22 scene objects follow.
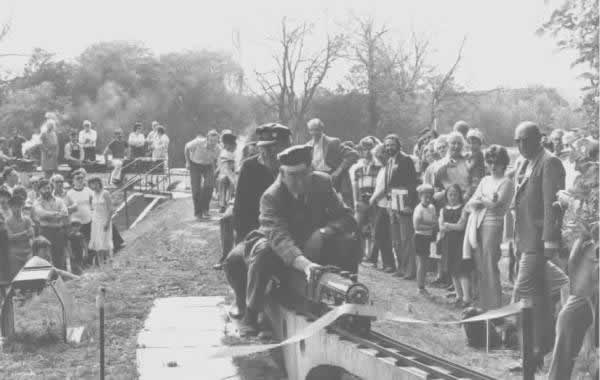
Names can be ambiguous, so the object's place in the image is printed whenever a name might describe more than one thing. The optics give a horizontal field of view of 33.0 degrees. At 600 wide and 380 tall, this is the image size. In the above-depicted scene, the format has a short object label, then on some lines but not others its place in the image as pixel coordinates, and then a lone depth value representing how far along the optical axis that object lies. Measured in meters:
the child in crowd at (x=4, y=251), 13.87
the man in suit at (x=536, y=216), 8.82
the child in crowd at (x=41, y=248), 13.73
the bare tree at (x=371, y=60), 64.12
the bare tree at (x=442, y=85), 63.73
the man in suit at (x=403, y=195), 14.21
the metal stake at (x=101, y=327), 7.23
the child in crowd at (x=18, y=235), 14.08
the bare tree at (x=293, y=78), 67.81
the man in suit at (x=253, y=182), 9.57
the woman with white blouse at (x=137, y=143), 29.78
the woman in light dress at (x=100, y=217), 18.17
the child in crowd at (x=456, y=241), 12.47
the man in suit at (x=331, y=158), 14.88
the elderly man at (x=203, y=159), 20.47
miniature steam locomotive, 6.91
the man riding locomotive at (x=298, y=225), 8.27
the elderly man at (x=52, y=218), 16.28
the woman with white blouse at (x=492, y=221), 11.51
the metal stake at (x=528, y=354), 5.31
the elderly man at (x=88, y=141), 29.64
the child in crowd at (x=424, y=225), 13.43
